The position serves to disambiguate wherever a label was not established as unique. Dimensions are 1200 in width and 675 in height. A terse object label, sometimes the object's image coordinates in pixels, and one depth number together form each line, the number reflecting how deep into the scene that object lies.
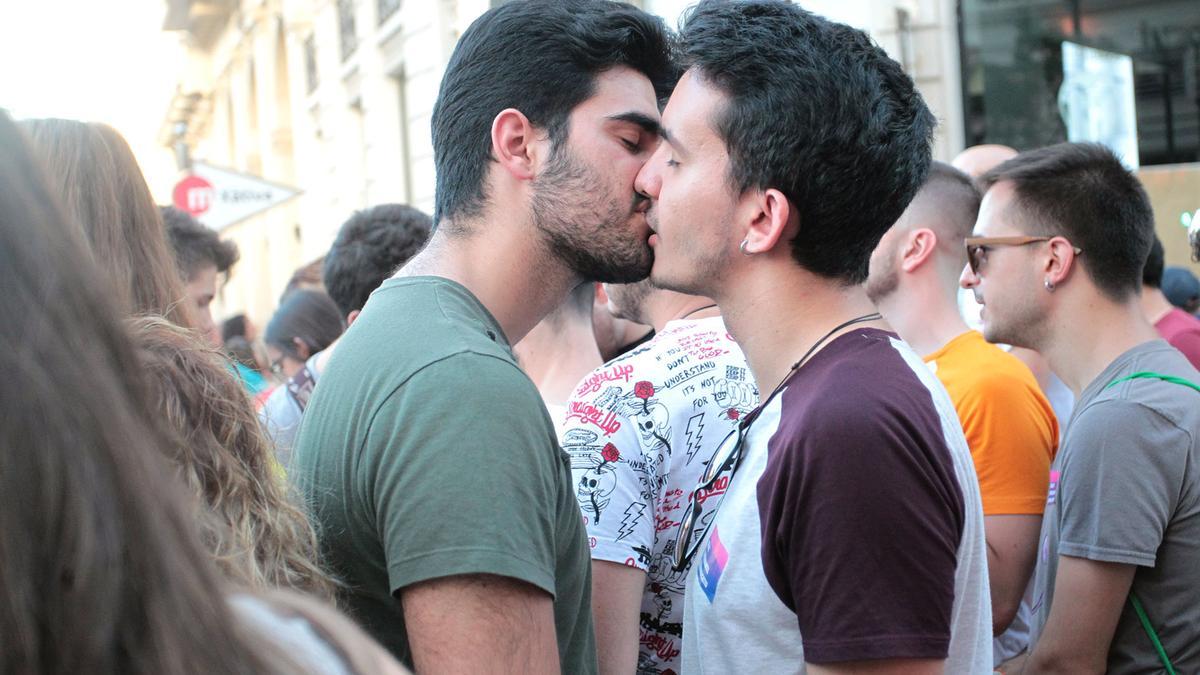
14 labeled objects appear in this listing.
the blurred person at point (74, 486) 0.81
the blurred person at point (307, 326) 6.53
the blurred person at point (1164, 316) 4.86
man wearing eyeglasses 2.99
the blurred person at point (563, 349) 3.64
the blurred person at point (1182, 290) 7.29
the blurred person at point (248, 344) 6.57
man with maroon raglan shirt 1.83
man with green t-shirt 1.71
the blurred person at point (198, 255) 4.31
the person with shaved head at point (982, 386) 3.59
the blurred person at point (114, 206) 2.44
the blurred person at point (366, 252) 4.71
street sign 10.73
